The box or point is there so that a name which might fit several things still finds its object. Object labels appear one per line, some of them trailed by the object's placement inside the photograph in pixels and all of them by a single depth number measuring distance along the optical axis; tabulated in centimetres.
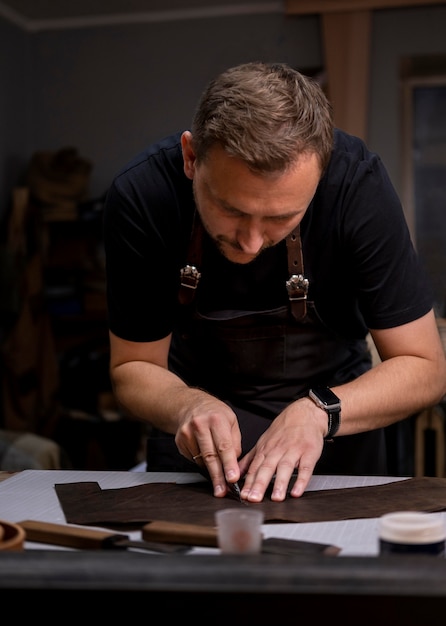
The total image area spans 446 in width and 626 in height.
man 160
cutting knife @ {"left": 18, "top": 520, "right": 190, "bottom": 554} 122
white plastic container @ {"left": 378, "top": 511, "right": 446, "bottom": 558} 103
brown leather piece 143
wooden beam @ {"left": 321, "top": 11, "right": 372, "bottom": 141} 604
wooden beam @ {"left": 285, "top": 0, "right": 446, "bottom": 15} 599
